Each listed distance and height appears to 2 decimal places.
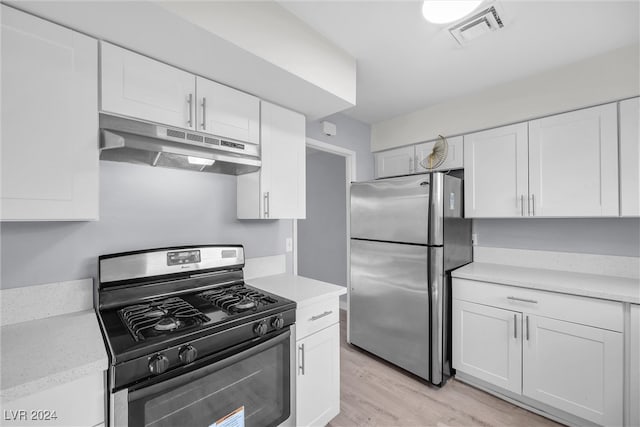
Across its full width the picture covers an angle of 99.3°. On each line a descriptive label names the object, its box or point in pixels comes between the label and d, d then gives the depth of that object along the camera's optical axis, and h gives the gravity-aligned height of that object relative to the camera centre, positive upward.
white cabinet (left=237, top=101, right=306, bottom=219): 1.78 +0.27
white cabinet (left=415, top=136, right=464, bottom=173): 2.61 +0.58
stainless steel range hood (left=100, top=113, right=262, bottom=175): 1.19 +0.33
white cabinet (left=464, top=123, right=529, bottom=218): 2.25 +0.35
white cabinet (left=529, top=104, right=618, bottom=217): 1.89 +0.36
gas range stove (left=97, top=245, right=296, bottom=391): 0.98 -0.46
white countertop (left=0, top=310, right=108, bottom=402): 0.79 -0.47
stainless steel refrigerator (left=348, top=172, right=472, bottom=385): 2.20 -0.45
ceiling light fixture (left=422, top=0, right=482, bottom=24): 1.31 +1.01
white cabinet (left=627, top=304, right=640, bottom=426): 1.58 -0.90
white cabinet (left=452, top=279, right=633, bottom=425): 1.67 -0.94
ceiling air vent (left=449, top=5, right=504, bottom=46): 1.53 +1.11
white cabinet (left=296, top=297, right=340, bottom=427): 1.54 -0.90
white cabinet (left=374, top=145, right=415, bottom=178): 2.96 +0.59
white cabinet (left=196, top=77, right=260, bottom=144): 1.48 +0.59
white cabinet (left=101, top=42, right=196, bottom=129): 1.19 +0.60
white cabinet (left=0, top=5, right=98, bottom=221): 0.98 +0.36
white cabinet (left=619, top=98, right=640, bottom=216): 1.79 +0.37
